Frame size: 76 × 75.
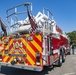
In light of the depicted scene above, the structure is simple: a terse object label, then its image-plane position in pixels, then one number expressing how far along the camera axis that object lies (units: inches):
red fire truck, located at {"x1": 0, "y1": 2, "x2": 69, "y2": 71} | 116.1
